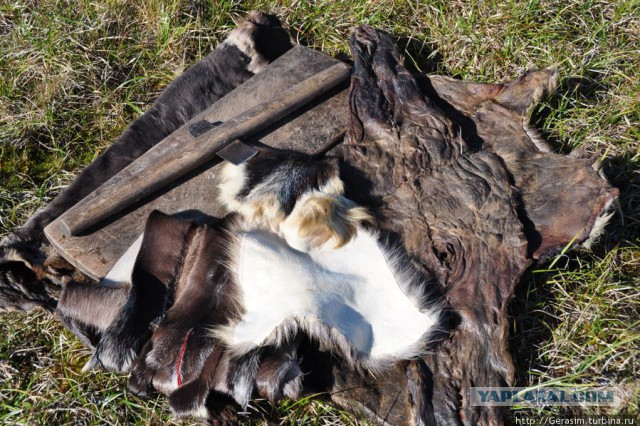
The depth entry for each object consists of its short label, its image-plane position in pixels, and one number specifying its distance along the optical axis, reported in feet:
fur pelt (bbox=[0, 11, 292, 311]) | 9.23
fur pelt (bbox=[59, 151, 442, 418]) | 7.96
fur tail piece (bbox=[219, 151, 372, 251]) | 8.81
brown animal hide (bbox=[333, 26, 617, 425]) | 8.15
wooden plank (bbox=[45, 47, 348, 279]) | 9.13
